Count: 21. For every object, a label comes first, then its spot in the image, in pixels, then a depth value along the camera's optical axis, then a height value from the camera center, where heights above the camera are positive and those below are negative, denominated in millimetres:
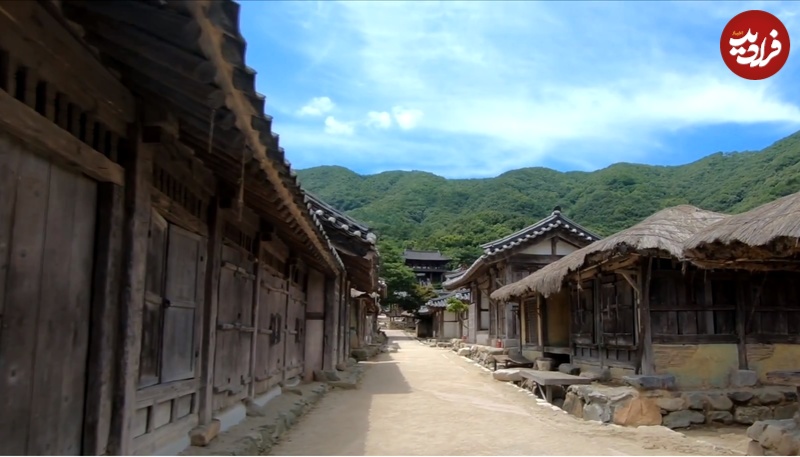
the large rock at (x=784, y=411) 11303 -1728
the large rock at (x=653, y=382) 11242 -1202
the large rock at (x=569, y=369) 15297 -1342
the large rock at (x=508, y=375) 17000 -1677
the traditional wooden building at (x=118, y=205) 3049 +731
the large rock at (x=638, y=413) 10845 -1727
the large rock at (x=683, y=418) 11109 -1855
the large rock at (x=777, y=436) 6689 -1343
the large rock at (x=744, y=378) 11703 -1164
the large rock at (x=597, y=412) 11031 -1774
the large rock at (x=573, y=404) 12270 -1818
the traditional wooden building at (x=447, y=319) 38938 -313
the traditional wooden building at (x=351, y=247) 12672 +1418
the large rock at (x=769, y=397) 11414 -1476
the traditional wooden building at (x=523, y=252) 24719 +2624
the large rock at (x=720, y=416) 11258 -1817
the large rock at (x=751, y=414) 11328 -1787
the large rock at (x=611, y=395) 10992 -1448
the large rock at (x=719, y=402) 11281 -1564
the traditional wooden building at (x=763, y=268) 6652 +752
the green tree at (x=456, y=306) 35594 +515
